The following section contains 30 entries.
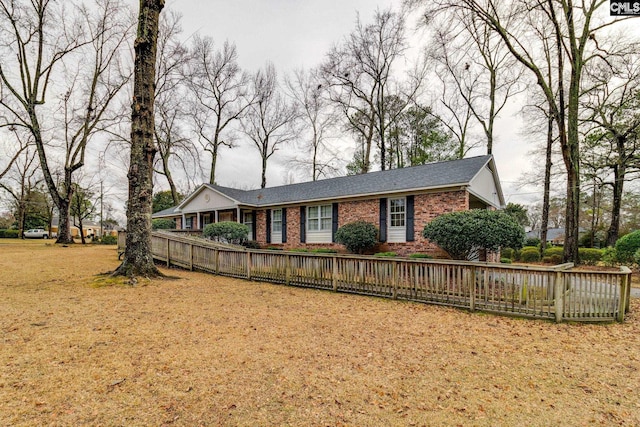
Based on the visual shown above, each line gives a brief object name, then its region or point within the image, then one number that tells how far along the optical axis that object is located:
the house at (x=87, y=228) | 45.47
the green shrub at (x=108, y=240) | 27.81
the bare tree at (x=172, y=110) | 18.23
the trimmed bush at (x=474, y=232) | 8.75
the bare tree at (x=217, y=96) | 23.81
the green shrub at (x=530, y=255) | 16.70
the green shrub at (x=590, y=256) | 13.71
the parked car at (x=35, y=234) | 33.28
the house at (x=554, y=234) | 34.28
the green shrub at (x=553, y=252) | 16.20
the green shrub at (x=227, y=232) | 14.62
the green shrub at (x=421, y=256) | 10.17
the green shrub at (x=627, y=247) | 10.57
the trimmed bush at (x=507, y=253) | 18.19
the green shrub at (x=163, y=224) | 20.90
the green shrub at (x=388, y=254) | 10.72
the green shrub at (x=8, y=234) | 32.25
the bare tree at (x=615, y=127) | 14.17
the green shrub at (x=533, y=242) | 24.02
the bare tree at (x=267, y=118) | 26.25
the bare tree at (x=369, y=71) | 21.42
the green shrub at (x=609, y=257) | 11.53
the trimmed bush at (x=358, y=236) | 11.65
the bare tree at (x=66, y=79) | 16.03
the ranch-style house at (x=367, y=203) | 10.91
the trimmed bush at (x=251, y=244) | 15.22
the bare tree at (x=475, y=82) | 15.00
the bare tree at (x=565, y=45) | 11.27
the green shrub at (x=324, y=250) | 12.49
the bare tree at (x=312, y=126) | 25.45
